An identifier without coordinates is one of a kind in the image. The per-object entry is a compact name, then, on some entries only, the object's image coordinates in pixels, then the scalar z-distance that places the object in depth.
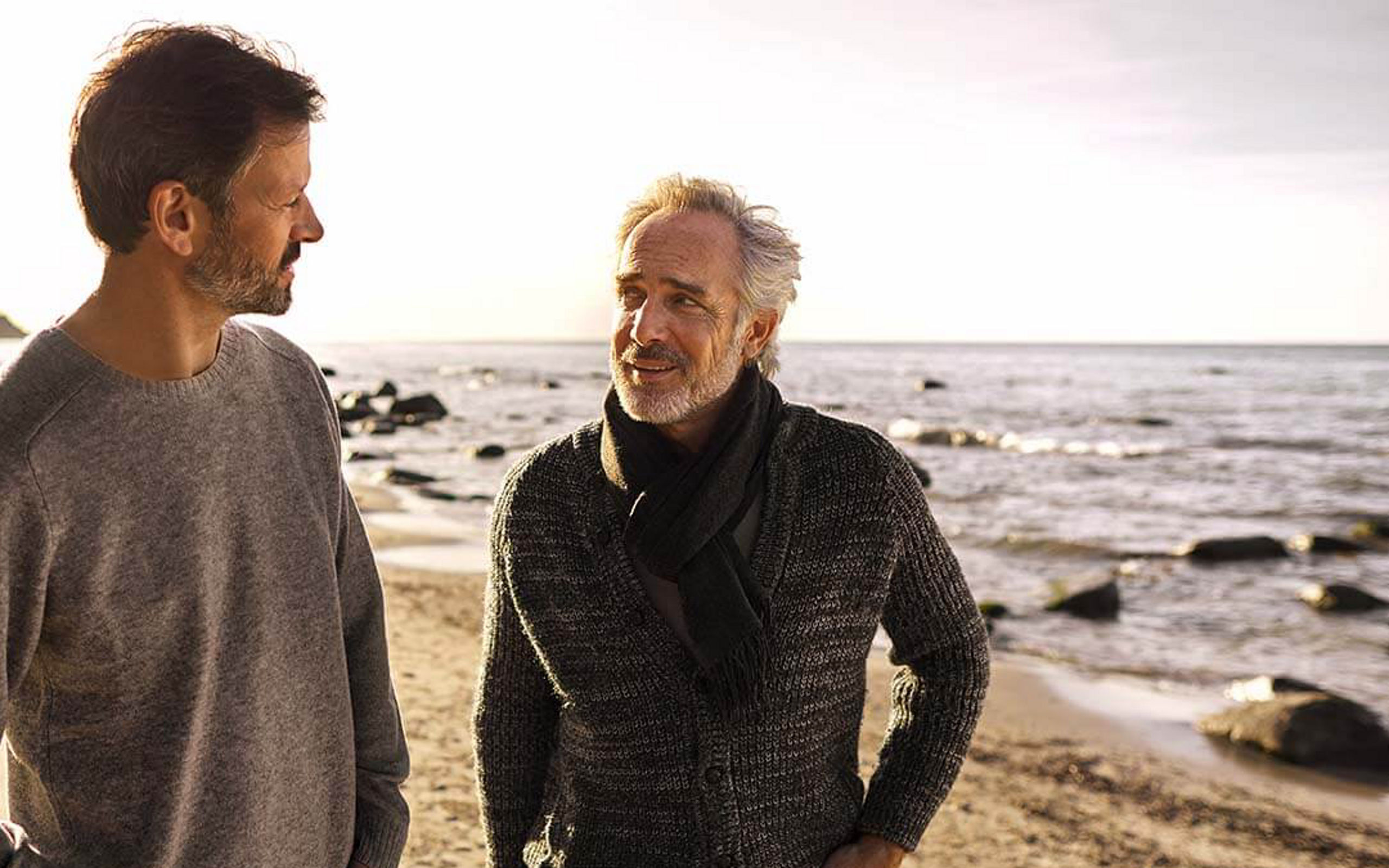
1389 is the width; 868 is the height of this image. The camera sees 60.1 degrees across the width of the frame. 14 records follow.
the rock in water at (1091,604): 11.20
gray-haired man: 2.37
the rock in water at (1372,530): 16.81
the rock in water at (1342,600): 11.97
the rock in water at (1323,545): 15.57
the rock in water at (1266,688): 8.72
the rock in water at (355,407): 32.66
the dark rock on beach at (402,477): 20.38
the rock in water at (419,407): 34.31
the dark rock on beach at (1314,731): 7.54
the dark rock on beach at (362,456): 23.70
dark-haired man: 1.80
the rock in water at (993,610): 11.02
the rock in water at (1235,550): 14.41
